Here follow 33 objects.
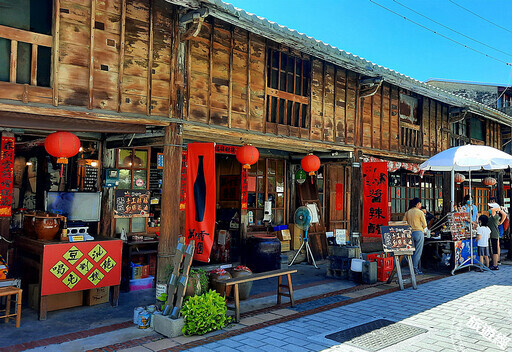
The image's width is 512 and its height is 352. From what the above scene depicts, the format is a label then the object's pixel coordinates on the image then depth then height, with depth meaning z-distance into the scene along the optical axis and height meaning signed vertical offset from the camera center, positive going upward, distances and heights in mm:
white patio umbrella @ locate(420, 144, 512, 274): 10469 +1026
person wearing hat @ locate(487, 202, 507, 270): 12509 -900
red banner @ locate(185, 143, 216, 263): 7227 -112
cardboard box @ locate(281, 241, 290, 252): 12548 -1651
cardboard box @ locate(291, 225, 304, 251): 12844 -1416
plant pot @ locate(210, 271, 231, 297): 7145 -1587
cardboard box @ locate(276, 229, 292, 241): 12398 -1278
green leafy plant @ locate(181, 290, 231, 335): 5980 -1847
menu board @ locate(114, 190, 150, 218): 9086 -265
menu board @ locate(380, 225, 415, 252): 9234 -1006
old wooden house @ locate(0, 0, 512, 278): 6199 +1907
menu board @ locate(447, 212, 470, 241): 11250 -813
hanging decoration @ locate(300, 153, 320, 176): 10375 +814
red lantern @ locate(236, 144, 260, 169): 8531 +828
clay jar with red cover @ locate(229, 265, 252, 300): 7832 -1816
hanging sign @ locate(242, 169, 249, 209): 11120 +176
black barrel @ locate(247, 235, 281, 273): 10297 -1564
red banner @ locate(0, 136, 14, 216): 7531 +319
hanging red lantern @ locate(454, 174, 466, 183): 17188 +789
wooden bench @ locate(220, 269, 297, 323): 6664 -1516
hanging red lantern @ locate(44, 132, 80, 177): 6281 +735
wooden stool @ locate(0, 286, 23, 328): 6062 -1699
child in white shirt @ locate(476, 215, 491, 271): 11867 -1243
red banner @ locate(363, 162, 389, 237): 10617 -77
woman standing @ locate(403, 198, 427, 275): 10805 -821
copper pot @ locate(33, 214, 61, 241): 7078 -637
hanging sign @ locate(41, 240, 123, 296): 6719 -1327
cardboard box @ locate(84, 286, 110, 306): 7492 -1983
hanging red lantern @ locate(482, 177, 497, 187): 18750 +736
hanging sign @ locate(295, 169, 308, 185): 12688 +574
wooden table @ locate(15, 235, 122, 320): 6648 -1298
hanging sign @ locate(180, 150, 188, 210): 9855 +309
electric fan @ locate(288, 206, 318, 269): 11445 -713
